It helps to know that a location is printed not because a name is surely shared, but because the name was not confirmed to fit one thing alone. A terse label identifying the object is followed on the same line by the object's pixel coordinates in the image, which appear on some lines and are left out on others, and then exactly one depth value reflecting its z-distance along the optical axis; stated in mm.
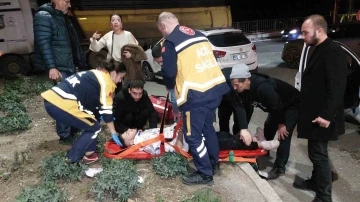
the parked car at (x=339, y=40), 8438
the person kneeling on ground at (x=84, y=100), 3523
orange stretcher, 3980
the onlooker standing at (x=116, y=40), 5270
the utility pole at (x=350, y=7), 21305
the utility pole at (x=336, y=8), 18256
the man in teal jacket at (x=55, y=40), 4023
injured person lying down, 4059
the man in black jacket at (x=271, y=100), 3752
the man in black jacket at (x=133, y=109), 4581
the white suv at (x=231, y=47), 8312
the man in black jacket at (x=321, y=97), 3096
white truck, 9594
